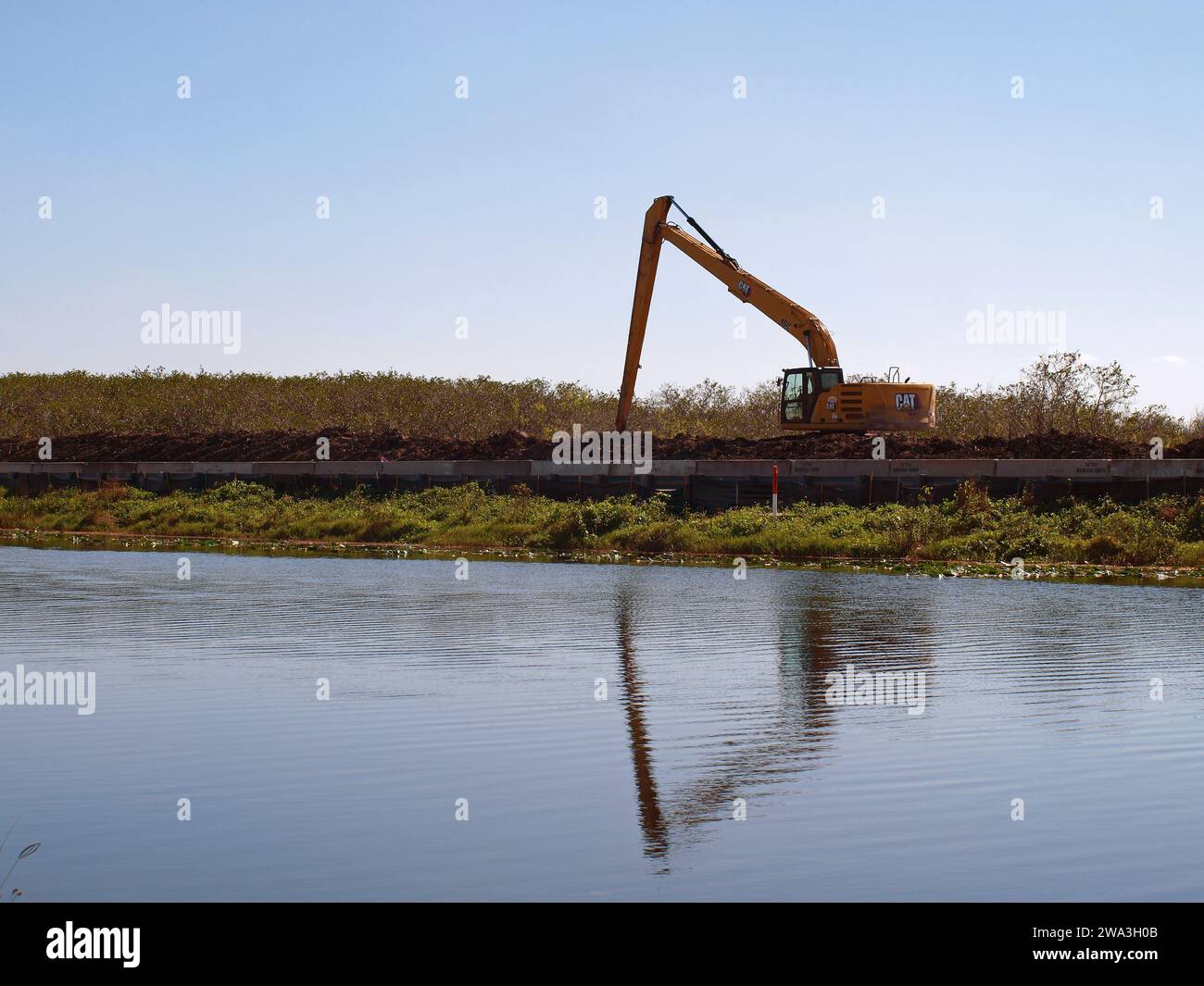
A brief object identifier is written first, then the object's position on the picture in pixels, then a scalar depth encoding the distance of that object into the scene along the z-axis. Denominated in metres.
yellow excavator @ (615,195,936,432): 39.69
